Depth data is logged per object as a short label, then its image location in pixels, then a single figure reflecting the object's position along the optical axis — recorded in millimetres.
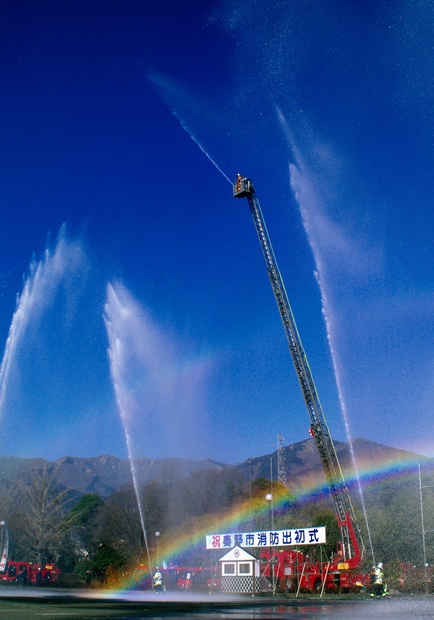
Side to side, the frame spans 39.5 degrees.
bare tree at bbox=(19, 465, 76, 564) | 82000
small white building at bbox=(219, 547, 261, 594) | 44188
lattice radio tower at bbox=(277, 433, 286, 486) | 151200
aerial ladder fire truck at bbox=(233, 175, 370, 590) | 56219
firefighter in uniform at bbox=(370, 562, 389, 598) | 32094
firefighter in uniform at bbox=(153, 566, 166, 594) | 40531
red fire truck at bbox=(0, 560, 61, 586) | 65188
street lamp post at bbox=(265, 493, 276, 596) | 40156
